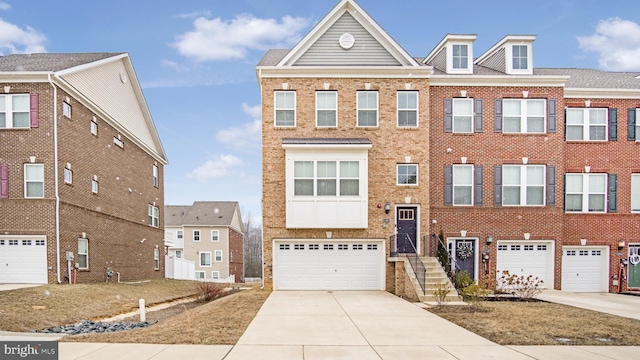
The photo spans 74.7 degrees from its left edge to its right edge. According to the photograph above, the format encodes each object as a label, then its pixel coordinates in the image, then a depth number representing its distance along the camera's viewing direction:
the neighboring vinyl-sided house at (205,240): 42.38
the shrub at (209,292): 16.41
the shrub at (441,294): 12.86
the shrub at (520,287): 15.13
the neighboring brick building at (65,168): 15.88
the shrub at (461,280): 13.78
